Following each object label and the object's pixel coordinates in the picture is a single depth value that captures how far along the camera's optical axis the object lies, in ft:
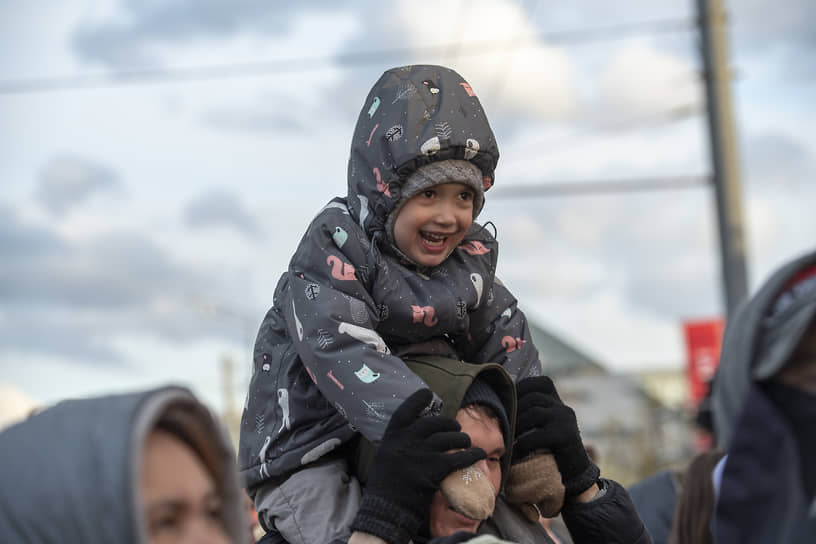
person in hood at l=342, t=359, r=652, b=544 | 16.39
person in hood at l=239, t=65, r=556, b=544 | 17.95
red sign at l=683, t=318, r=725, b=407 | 88.28
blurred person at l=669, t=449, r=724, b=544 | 18.93
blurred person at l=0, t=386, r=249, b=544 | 11.28
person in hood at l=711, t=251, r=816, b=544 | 12.28
